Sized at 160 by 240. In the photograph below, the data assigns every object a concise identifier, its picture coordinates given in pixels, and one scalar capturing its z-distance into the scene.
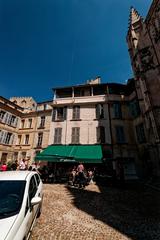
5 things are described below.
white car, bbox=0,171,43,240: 2.07
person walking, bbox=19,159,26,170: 11.29
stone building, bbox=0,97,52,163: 18.23
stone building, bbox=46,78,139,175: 15.00
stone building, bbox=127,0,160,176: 11.98
